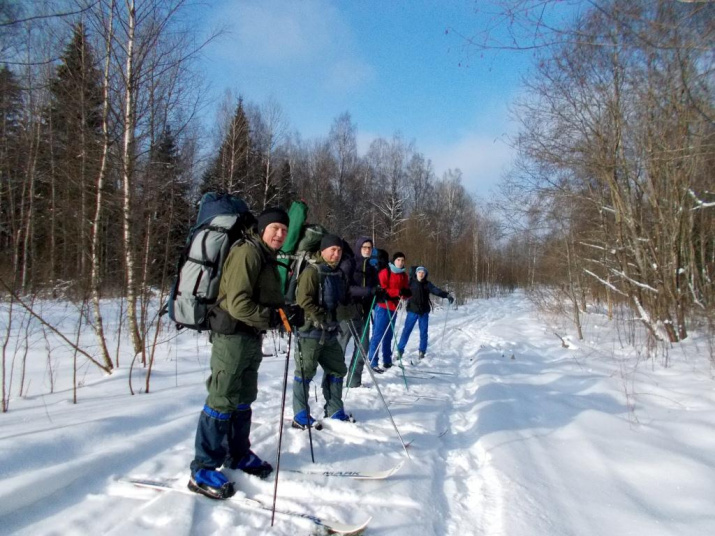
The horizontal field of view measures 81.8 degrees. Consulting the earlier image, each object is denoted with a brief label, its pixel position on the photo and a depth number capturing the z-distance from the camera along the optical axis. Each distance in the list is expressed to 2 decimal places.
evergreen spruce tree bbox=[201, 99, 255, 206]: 17.19
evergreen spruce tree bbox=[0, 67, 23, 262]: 5.09
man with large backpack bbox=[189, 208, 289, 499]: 2.64
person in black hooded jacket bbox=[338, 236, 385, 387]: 4.99
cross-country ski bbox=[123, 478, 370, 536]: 2.36
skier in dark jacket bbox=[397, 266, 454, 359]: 7.96
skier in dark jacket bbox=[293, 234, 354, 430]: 3.83
